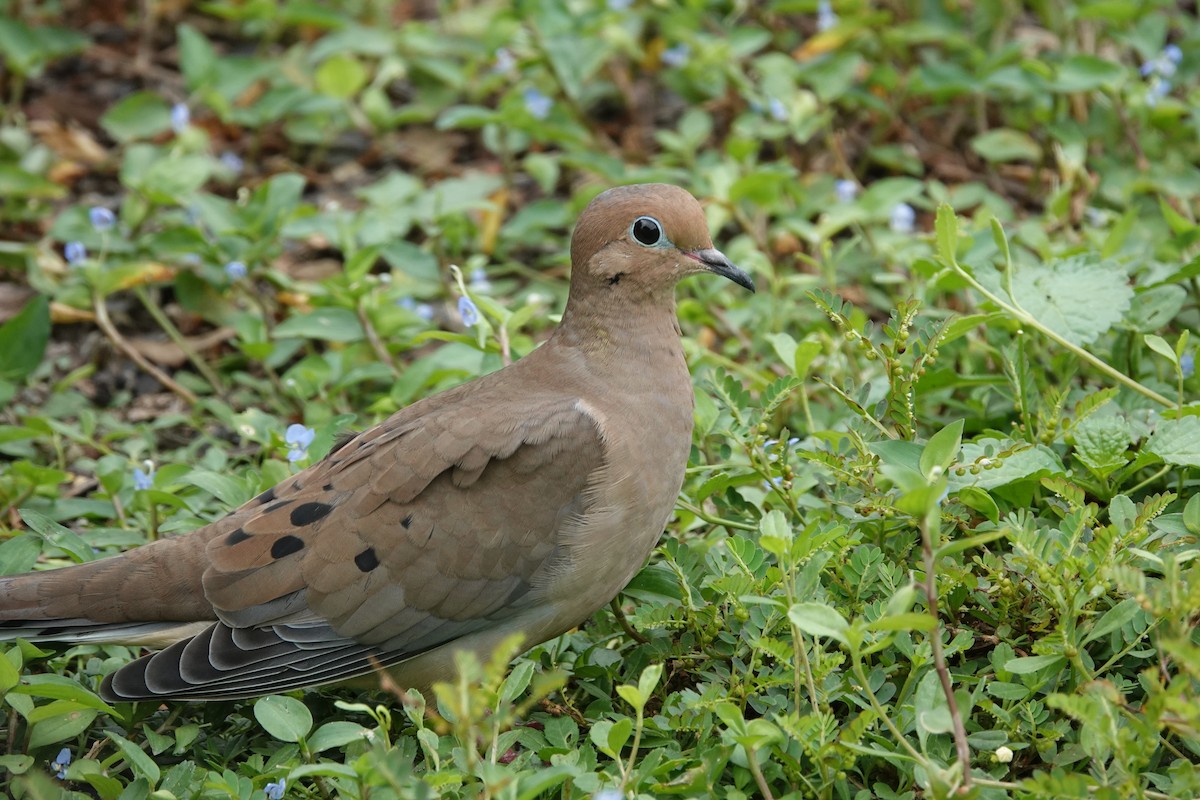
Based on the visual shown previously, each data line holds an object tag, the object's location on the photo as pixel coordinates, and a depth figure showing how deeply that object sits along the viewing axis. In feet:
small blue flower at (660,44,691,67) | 40.83
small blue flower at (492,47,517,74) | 41.25
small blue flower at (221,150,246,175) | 40.34
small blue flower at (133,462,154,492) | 27.71
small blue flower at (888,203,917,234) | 34.76
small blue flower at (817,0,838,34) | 40.68
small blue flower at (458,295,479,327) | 27.12
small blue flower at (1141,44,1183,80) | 36.35
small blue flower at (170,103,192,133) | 38.83
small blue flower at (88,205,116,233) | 34.88
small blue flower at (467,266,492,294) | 33.60
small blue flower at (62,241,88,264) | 34.04
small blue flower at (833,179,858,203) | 35.53
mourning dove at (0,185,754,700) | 22.97
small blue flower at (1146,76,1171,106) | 35.88
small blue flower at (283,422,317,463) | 27.12
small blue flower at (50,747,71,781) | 22.34
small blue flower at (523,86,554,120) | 39.24
